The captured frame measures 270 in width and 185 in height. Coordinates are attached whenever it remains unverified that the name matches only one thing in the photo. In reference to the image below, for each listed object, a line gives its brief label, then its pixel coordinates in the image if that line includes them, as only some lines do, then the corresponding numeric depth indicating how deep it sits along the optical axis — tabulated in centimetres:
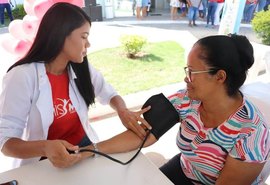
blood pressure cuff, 121
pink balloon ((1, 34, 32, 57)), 174
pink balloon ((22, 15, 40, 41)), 165
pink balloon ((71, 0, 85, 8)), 155
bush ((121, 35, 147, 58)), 440
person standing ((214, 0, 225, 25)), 734
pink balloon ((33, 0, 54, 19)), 153
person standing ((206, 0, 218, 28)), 751
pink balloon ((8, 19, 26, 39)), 173
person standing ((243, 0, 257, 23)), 750
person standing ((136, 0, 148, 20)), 879
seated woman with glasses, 98
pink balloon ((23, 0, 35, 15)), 168
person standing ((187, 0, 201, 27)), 752
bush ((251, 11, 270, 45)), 466
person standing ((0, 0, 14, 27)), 275
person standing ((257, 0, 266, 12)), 761
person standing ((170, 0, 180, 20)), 860
